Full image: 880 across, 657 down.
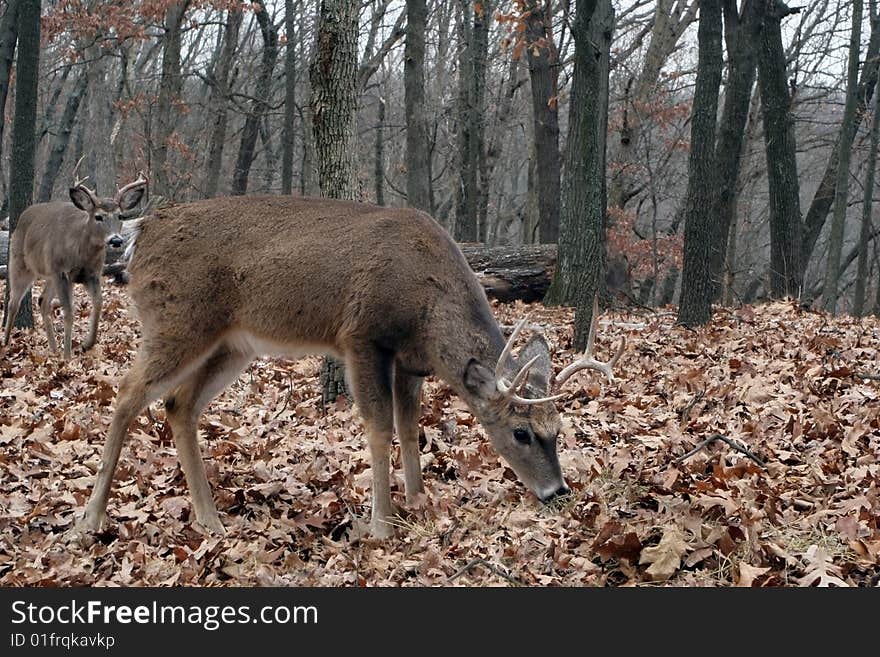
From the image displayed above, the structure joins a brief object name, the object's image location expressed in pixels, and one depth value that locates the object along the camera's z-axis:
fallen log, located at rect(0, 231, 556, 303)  16.88
